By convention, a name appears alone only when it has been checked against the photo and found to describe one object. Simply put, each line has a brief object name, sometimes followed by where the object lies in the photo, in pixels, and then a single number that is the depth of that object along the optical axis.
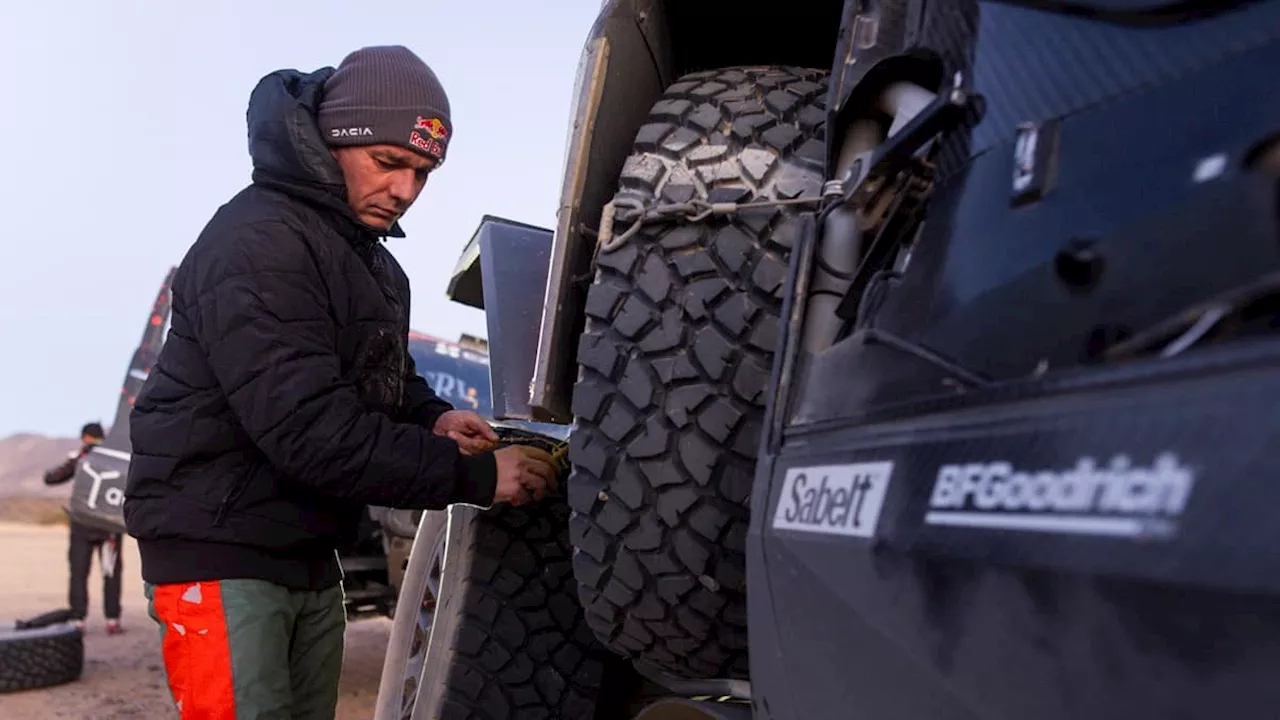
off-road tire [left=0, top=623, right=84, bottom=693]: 5.84
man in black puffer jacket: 2.29
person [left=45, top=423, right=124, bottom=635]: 7.68
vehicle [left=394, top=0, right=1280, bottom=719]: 0.79
